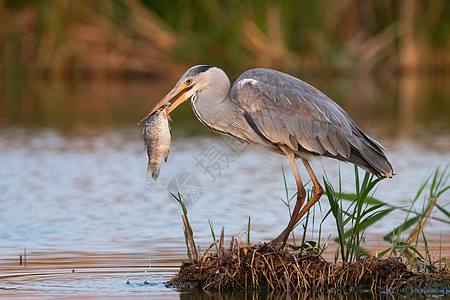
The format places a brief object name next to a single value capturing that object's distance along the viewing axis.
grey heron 12.87
